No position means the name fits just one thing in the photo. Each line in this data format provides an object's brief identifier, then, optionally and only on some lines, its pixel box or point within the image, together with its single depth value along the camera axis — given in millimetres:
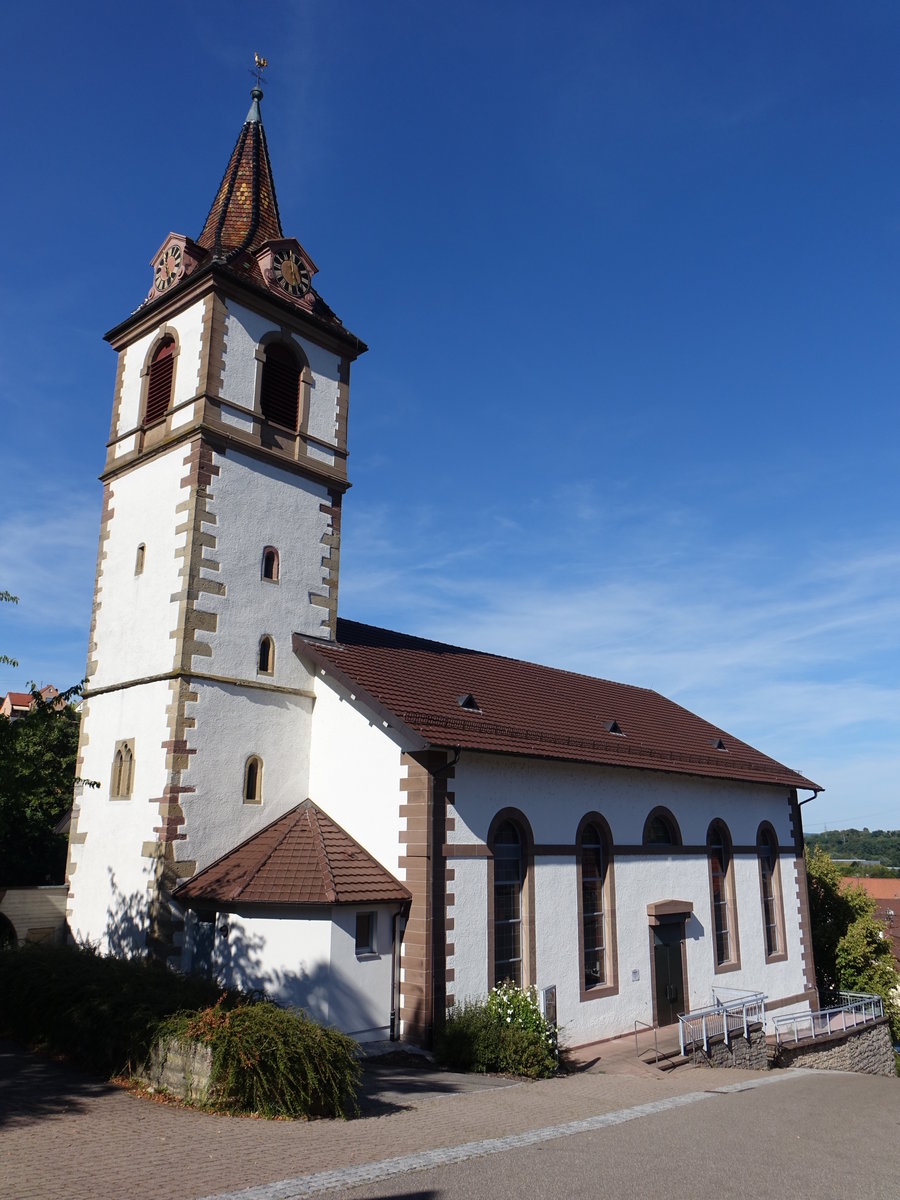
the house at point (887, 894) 67088
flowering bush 13992
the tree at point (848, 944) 29016
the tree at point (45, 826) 25906
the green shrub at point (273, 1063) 9914
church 14812
